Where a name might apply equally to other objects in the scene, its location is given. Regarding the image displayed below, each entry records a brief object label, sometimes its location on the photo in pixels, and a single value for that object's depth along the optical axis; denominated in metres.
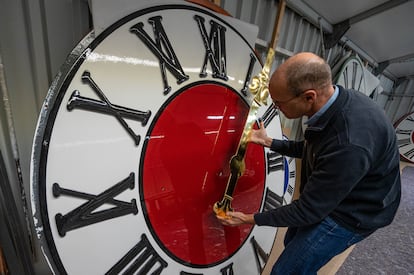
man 0.64
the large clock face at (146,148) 0.53
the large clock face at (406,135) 3.97
